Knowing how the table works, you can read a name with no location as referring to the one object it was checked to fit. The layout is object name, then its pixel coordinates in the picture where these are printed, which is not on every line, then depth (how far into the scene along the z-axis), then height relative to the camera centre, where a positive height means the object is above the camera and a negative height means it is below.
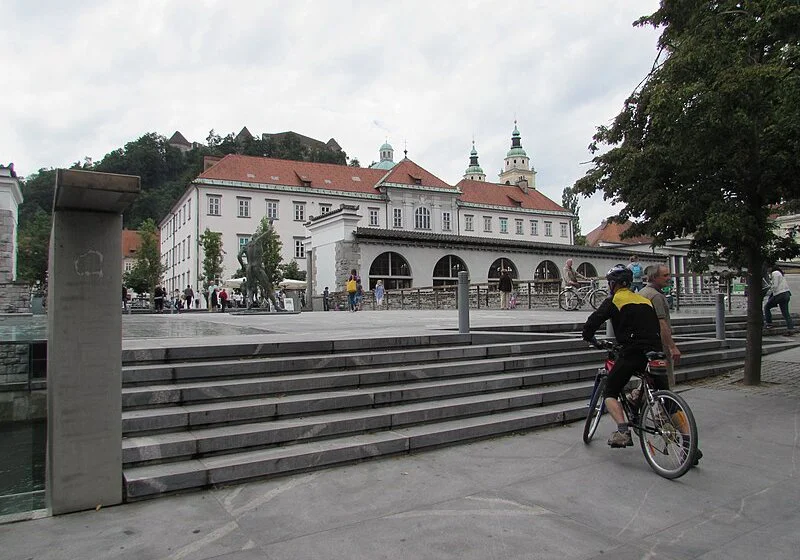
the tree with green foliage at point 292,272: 53.06 +2.87
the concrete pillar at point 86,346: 4.01 -0.29
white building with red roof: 56.28 +10.60
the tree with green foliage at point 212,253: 47.75 +4.27
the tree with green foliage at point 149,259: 49.06 +4.07
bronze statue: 21.05 +1.11
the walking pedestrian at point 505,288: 23.06 +0.43
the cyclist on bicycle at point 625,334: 5.02 -0.33
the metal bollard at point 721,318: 11.02 -0.46
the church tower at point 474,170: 123.06 +27.64
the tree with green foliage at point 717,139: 6.89 +2.09
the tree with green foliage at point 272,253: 46.12 +4.11
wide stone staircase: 4.63 -1.01
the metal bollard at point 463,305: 8.45 -0.08
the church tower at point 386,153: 89.06 +23.21
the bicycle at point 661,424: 4.59 -1.07
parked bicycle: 18.86 +0.04
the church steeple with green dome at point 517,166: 113.12 +26.63
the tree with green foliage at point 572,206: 88.24 +14.17
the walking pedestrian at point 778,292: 14.11 +0.03
